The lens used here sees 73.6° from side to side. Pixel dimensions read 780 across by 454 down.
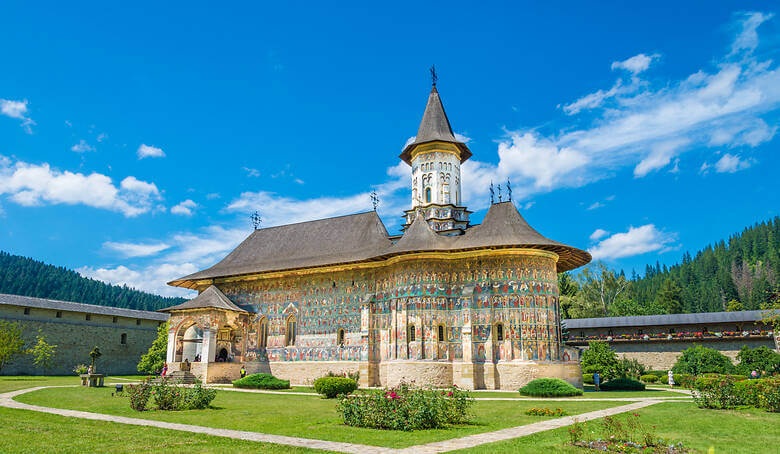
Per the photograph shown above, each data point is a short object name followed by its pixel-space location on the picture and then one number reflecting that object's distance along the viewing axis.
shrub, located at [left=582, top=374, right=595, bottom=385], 31.70
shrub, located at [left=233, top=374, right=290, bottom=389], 26.30
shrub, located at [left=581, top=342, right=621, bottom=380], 29.52
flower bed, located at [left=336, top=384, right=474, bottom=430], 11.87
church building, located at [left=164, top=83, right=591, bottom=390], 25.59
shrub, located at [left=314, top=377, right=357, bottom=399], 21.30
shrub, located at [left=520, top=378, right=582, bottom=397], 21.12
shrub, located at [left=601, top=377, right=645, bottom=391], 26.41
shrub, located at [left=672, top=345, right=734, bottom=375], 33.22
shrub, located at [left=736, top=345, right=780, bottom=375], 32.16
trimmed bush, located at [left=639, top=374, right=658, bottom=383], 34.94
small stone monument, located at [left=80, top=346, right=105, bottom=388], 24.18
